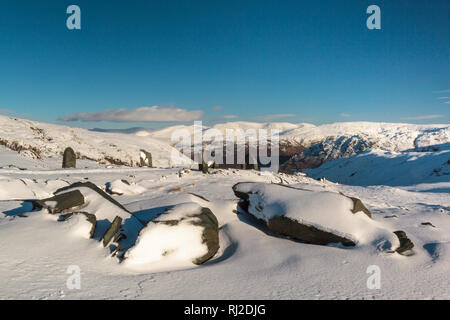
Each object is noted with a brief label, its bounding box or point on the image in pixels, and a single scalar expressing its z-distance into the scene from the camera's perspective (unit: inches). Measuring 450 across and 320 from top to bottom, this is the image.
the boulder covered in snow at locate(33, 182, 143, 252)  245.1
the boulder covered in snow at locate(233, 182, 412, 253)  243.6
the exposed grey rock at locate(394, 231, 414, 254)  228.5
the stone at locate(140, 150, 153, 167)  1095.3
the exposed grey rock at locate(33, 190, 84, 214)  280.4
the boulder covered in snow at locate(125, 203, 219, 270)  210.7
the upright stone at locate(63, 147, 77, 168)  815.5
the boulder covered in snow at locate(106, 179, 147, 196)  474.3
